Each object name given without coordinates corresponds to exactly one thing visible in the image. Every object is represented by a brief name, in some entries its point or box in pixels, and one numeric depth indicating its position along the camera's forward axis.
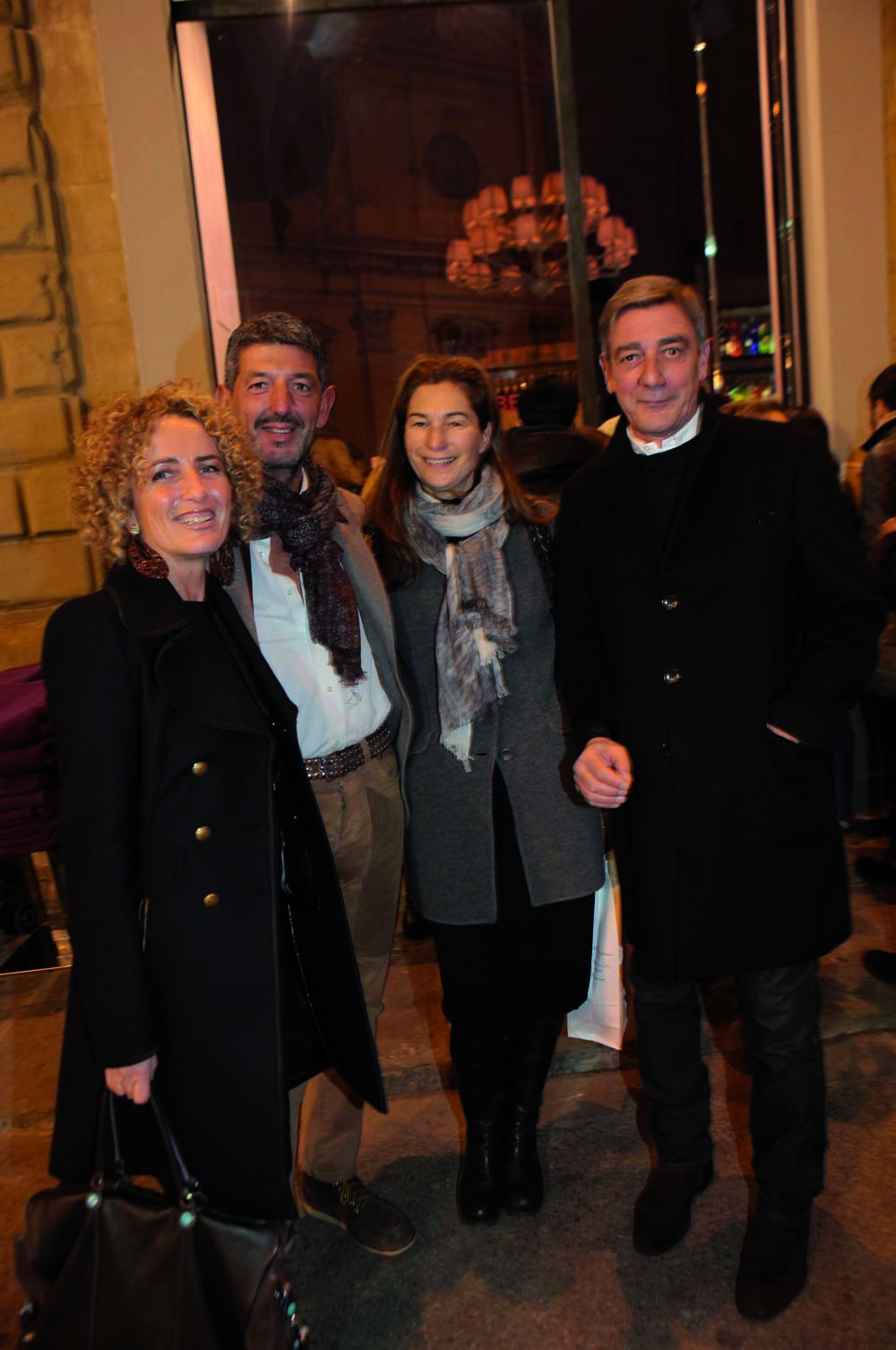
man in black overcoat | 1.90
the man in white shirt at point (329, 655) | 2.13
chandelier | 7.27
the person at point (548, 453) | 3.38
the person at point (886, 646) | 3.16
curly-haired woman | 1.65
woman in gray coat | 2.22
